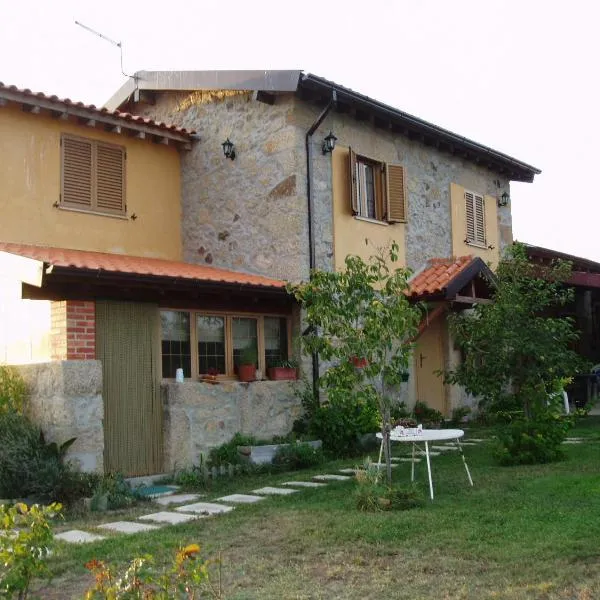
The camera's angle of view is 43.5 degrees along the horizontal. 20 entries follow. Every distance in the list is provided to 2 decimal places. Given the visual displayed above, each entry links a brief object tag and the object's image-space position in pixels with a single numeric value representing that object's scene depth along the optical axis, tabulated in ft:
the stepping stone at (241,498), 24.98
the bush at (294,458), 31.94
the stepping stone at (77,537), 20.17
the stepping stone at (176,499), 25.73
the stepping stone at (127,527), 21.30
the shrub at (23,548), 11.16
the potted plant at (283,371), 35.35
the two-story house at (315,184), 37.75
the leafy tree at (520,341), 29.22
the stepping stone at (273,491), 25.84
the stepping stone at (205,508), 23.52
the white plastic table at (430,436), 24.20
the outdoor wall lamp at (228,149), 39.69
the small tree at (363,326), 23.95
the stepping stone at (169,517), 22.33
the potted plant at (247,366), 34.17
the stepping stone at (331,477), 28.30
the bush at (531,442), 29.35
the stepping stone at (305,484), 27.12
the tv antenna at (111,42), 42.11
